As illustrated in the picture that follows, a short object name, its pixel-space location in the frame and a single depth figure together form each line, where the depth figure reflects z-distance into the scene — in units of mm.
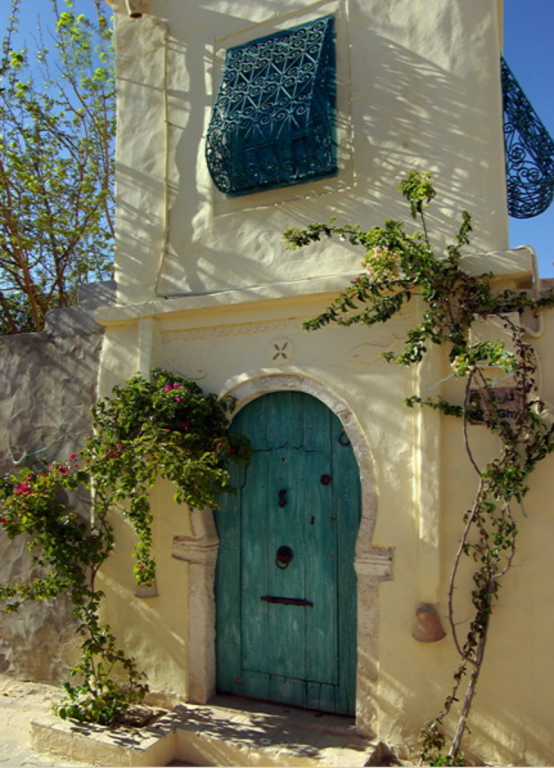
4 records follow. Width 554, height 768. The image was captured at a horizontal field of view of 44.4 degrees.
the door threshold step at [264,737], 3881
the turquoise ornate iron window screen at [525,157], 5309
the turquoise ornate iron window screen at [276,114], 4496
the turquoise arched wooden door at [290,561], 4387
